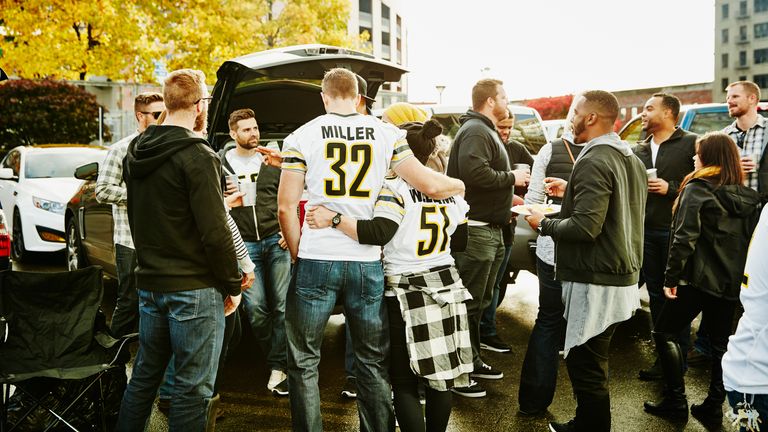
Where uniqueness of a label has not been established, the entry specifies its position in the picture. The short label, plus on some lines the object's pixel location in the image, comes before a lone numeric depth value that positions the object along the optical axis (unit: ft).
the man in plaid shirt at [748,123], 19.48
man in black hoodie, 9.73
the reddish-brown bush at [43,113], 61.52
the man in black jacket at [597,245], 11.60
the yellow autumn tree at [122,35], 61.72
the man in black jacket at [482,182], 15.46
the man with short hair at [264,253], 15.90
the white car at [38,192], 31.17
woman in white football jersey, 10.50
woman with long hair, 13.69
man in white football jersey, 10.64
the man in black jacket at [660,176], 16.93
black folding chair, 11.48
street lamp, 87.04
